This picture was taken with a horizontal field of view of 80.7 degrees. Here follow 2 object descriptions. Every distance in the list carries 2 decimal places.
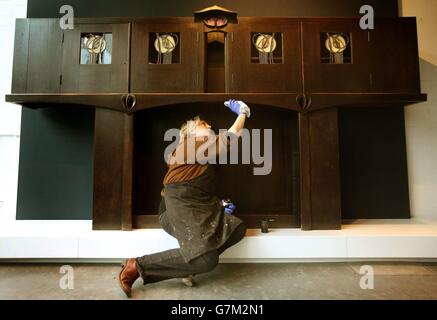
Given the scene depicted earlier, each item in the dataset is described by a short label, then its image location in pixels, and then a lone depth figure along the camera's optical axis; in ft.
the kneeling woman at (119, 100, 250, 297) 5.14
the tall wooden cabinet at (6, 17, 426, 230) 6.93
